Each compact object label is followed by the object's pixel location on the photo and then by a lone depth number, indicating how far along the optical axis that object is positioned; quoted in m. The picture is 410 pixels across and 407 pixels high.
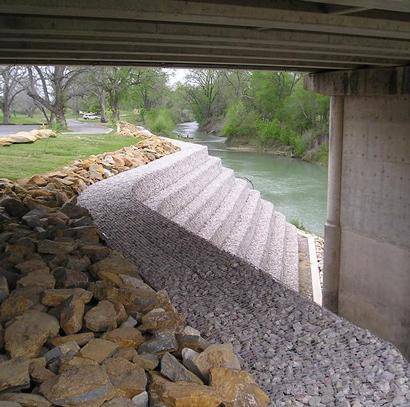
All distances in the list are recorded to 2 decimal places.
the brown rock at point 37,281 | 5.09
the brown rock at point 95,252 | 6.20
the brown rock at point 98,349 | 3.95
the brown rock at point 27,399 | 3.40
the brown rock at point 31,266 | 5.50
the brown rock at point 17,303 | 4.55
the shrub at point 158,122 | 52.03
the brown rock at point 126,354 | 4.03
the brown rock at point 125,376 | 3.65
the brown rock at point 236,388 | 3.72
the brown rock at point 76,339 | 4.16
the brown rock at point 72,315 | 4.34
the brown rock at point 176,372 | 3.81
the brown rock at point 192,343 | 4.37
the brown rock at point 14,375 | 3.57
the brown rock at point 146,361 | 3.96
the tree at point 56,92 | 32.06
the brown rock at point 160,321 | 4.62
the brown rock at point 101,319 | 4.43
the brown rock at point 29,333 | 4.01
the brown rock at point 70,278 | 5.21
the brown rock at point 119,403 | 3.49
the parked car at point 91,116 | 53.56
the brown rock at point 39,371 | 3.69
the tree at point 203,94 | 73.39
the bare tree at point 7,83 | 44.42
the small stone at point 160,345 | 4.21
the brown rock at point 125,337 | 4.25
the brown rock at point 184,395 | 3.56
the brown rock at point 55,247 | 6.15
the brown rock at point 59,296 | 4.72
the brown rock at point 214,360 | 3.99
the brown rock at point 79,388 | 3.48
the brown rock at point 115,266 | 5.70
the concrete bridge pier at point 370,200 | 10.58
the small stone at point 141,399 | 3.60
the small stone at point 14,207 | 8.31
